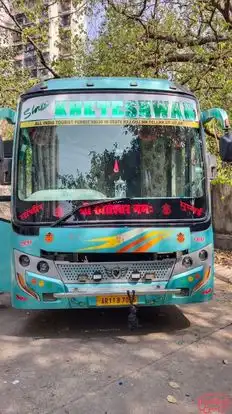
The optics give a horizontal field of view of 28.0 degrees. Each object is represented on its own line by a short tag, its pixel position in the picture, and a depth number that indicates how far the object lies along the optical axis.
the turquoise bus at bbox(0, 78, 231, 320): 4.84
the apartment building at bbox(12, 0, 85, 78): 11.95
